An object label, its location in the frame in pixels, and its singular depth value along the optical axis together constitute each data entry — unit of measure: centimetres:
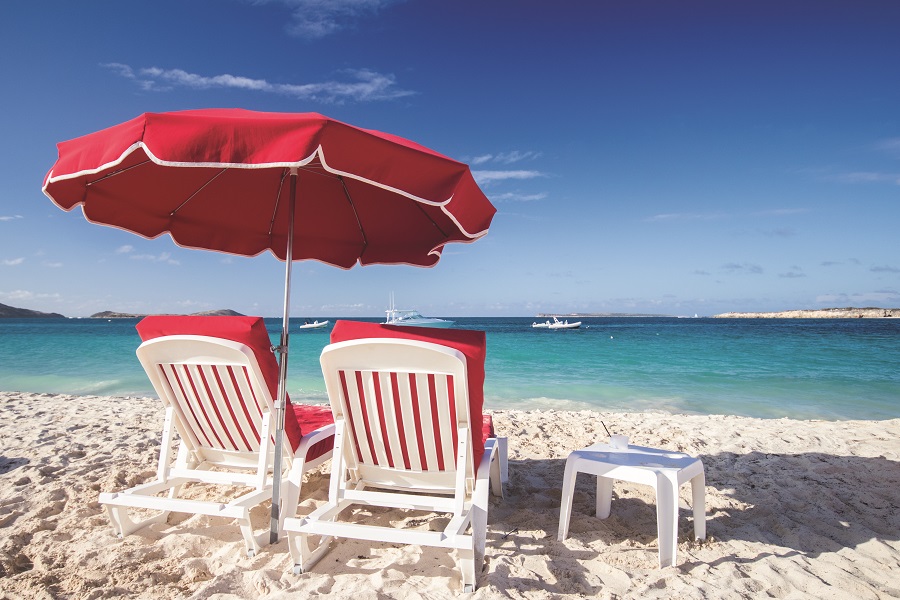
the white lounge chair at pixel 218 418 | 250
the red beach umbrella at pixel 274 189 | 189
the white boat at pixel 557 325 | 4644
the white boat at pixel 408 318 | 5153
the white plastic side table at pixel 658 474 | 246
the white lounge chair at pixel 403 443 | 224
